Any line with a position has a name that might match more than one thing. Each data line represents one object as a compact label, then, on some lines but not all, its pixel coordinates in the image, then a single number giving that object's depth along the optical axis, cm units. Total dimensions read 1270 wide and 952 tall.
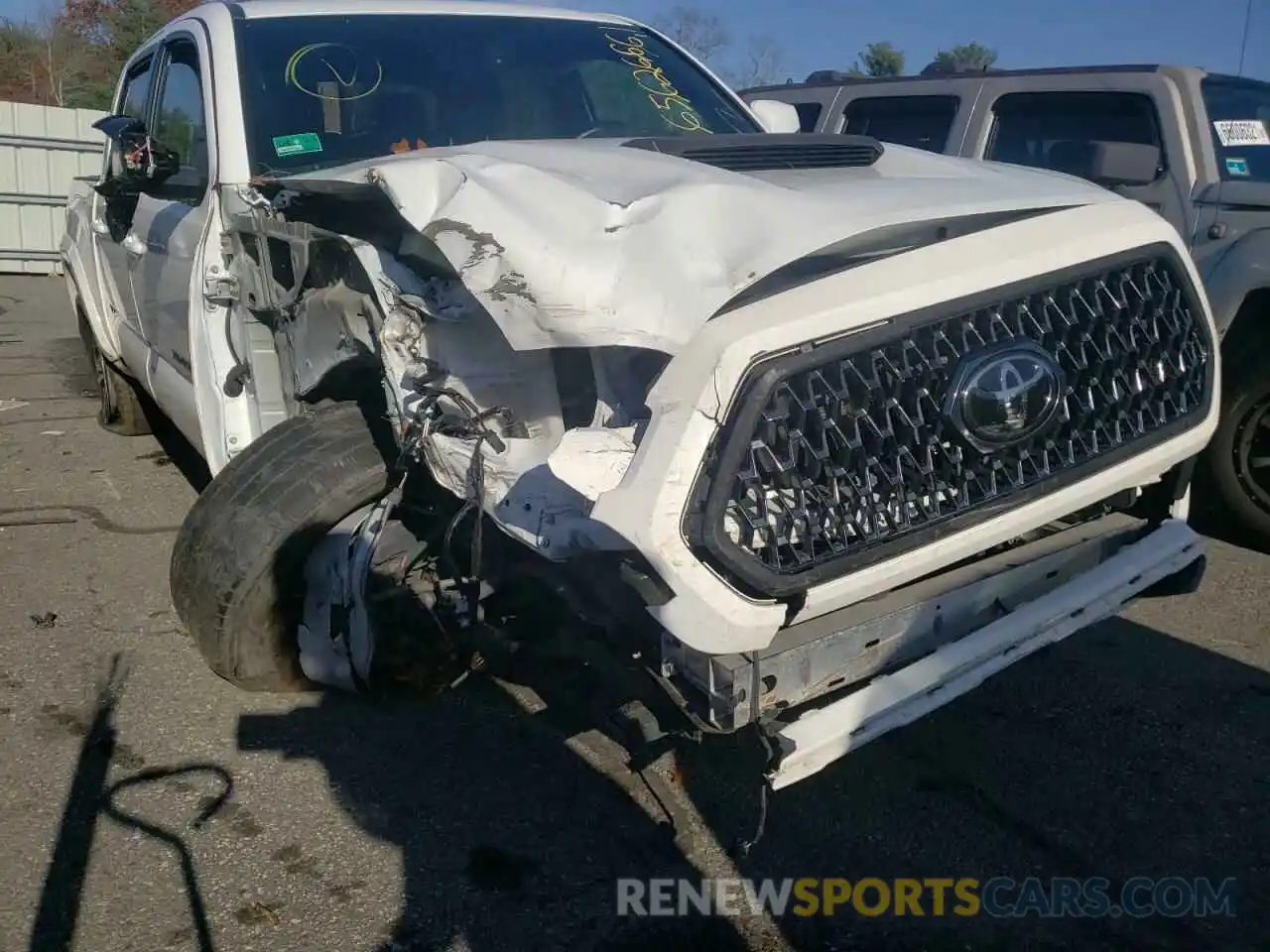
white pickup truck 223
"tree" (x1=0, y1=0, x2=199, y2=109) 2855
